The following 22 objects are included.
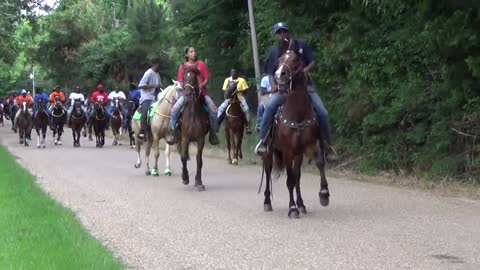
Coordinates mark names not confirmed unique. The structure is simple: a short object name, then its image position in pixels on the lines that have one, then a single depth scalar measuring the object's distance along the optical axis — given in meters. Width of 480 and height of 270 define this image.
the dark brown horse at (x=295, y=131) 10.67
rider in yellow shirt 21.16
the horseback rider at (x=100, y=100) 32.81
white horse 17.75
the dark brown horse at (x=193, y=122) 14.77
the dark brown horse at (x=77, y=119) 32.06
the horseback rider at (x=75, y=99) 33.00
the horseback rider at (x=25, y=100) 33.36
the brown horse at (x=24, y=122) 32.47
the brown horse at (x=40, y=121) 30.64
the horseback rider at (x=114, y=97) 32.84
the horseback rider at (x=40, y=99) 31.48
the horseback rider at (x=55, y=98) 32.69
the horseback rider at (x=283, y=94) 11.21
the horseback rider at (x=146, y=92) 18.78
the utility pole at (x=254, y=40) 24.23
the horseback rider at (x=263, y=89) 15.37
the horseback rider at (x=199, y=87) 15.06
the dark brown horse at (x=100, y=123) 31.52
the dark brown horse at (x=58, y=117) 32.31
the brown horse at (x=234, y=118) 21.12
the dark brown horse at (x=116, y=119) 32.12
